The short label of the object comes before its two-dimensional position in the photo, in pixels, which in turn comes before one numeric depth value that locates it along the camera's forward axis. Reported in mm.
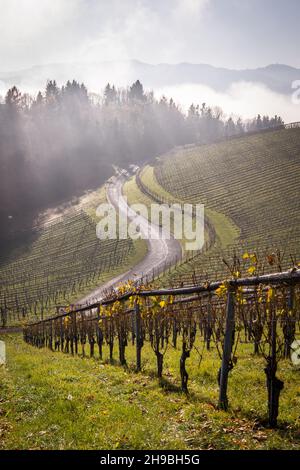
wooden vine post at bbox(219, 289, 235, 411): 7854
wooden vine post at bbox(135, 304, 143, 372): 12688
